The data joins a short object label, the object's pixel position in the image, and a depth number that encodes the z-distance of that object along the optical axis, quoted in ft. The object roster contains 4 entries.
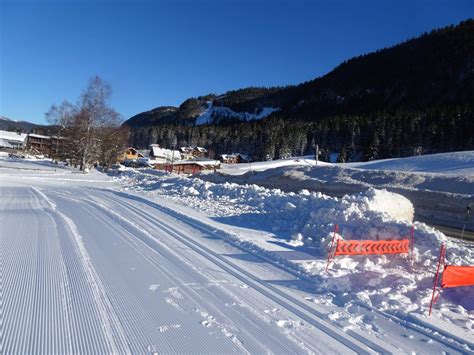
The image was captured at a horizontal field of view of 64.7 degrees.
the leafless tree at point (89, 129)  136.36
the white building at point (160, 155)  331.08
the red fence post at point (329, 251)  25.99
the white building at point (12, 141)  345.51
